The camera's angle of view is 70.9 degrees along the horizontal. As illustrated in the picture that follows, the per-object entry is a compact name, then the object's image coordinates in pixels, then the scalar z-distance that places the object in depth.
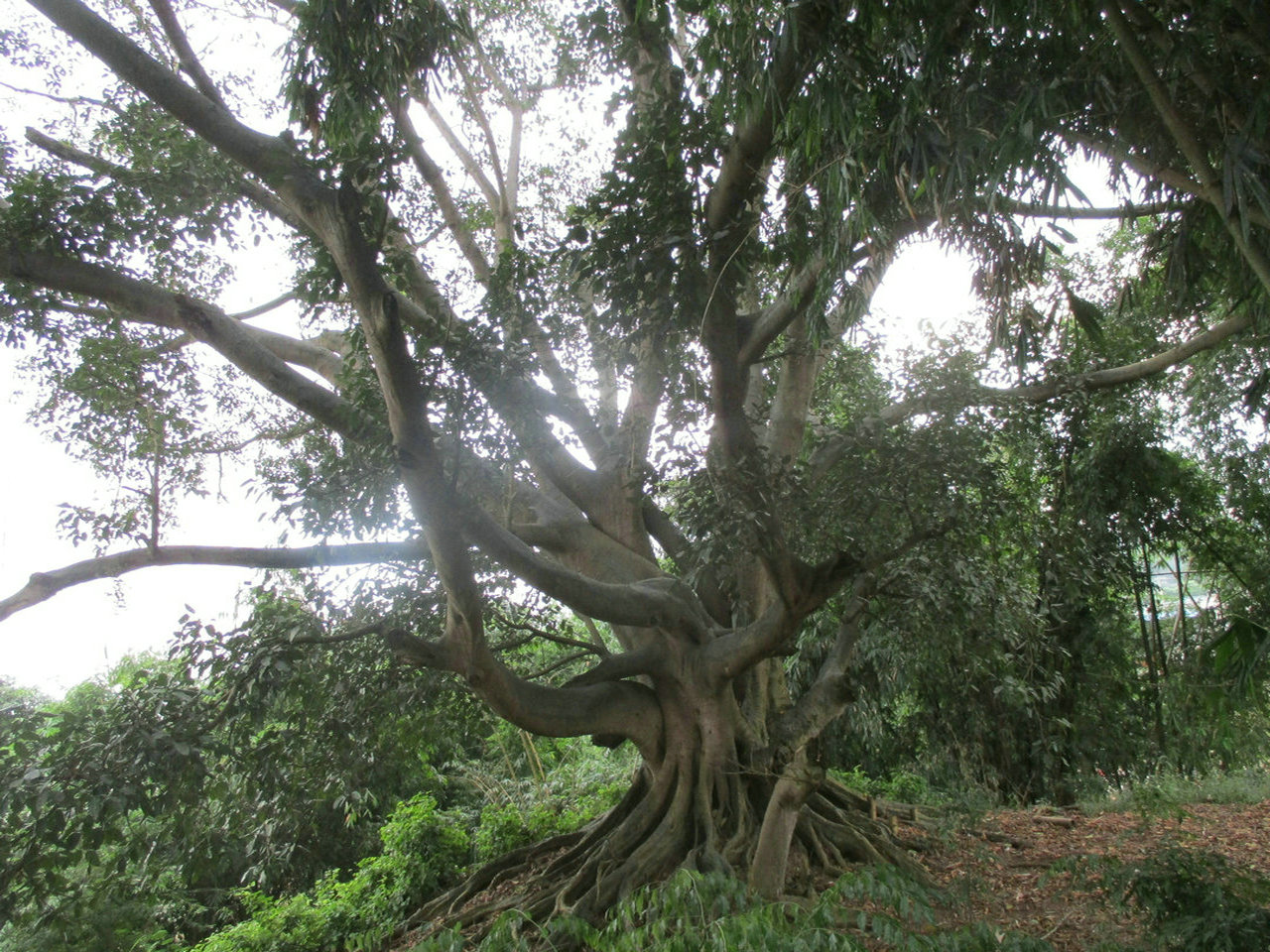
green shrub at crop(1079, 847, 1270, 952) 3.32
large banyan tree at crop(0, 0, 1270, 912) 3.94
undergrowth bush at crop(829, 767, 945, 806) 9.26
